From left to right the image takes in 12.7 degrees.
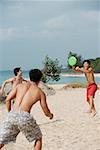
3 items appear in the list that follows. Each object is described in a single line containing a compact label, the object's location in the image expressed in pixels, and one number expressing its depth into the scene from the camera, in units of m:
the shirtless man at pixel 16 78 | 8.38
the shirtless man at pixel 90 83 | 10.56
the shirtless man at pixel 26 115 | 5.55
